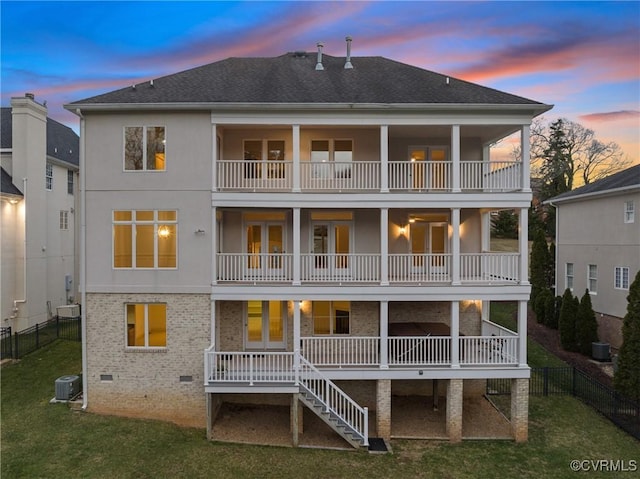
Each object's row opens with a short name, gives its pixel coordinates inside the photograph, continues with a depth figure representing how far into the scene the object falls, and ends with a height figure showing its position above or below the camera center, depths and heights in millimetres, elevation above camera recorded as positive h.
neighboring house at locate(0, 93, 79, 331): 19672 +1304
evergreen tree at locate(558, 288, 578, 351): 20062 -4399
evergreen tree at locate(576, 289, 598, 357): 19406 -4408
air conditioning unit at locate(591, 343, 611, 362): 18531 -5445
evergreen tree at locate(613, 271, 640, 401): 13609 -4141
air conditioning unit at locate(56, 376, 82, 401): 12836 -5043
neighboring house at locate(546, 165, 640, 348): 19109 -113
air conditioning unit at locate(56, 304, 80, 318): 22275 -4127
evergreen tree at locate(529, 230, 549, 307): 25797 -1667
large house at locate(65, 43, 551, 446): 12133 -468
